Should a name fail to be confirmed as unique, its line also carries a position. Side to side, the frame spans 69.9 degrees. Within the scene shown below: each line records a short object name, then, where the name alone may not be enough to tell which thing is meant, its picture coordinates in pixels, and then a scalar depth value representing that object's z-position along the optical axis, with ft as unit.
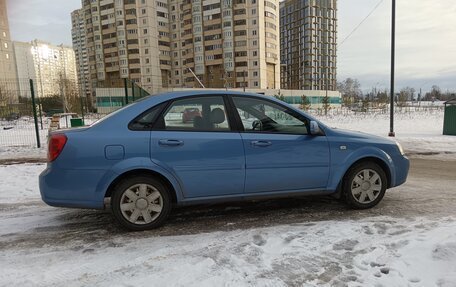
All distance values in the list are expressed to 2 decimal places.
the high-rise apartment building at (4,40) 195.37
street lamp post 45.54
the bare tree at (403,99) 136.61
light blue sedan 12.30
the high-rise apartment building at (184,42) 261.65
